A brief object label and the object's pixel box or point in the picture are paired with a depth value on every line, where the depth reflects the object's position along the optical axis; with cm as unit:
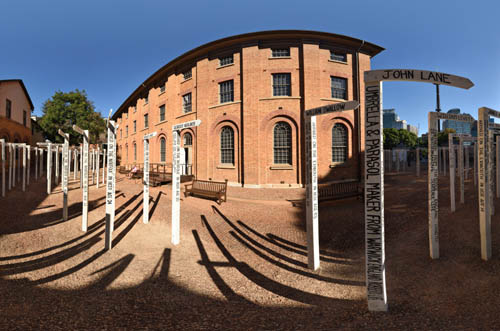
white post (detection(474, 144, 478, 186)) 1017
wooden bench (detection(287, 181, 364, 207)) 964
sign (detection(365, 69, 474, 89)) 286
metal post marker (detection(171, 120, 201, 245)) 533
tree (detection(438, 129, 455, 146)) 3728
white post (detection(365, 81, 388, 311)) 276
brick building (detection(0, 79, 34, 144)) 2061
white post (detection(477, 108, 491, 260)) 385
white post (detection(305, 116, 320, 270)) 398
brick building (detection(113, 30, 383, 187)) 1459
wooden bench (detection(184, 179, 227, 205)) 1006
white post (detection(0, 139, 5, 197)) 962
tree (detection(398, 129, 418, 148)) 4317
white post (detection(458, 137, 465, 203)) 740
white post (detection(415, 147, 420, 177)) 1853
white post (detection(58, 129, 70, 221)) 655
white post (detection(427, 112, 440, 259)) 400
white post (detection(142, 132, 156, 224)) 668
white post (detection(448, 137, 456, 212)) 669
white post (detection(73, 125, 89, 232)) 576
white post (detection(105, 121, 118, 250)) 507
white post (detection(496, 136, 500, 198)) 776
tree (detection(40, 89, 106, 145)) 2716
